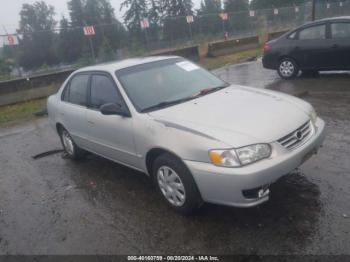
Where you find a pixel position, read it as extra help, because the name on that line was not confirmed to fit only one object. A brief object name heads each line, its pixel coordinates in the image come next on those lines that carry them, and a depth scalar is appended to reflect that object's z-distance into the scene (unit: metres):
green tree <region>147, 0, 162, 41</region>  53.38
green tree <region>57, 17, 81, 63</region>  20.33
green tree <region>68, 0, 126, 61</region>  21.31
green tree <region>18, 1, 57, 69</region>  19.08
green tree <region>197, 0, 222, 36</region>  26.77
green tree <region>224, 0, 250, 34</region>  29.66
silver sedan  3.46
